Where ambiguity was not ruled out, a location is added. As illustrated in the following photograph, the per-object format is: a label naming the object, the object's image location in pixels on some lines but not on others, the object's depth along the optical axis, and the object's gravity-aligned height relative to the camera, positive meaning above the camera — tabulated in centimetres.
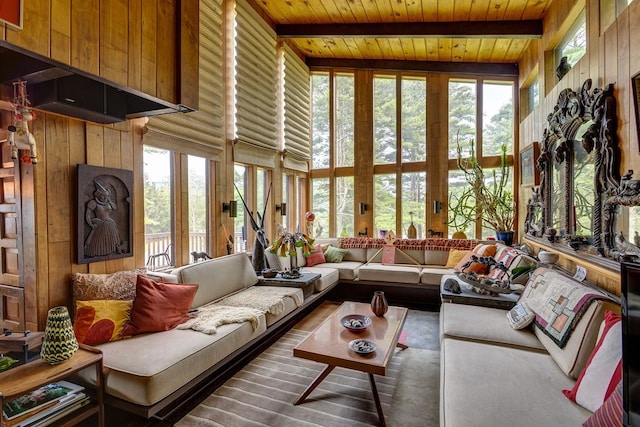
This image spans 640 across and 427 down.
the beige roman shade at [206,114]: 329 +117
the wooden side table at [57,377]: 154 -81
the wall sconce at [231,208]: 406 +7
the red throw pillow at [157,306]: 231 -69
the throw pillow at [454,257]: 482 -70
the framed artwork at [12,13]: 140 +90
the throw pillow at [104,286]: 235 -54
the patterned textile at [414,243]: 508 -52
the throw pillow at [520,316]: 238 -80
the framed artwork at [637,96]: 199 +71
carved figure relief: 245 +1
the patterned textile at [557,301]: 191 -61
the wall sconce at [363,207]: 605 +10
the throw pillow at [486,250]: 432 -53
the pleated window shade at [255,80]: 426 +190
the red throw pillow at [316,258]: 514 -73
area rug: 206 -131
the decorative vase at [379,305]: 279 -80
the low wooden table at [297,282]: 369 -80
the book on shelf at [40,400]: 160 -99
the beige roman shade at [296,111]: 551 +185
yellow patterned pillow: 210 -71
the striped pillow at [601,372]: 141 -74
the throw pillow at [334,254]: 541 -70
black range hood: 178 +81
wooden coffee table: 201 -92
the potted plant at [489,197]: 507 +22
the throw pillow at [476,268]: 385 -69
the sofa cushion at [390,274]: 452 -88
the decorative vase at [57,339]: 177 -69
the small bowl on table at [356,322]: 250 -88
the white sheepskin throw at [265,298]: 303 -85
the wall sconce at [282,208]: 532 +8
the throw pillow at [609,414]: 114 -75
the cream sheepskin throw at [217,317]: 242 -84
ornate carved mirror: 219 +26
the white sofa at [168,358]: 180 -91
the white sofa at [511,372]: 143 -90
